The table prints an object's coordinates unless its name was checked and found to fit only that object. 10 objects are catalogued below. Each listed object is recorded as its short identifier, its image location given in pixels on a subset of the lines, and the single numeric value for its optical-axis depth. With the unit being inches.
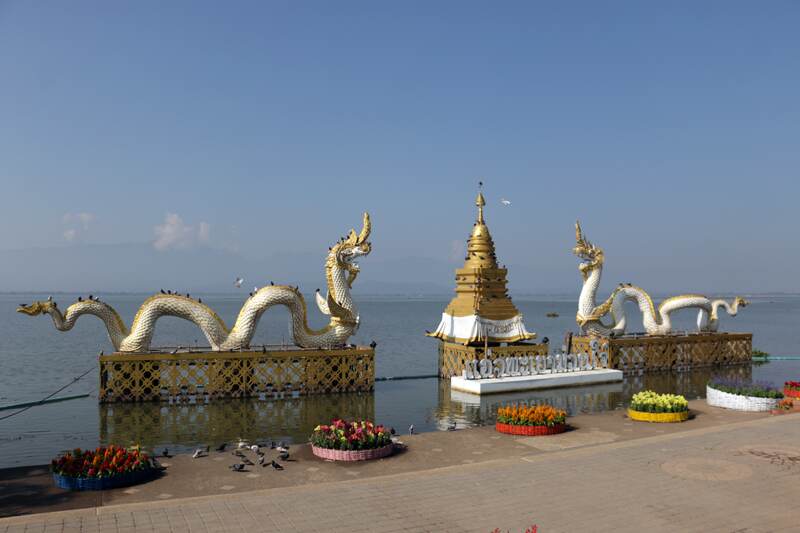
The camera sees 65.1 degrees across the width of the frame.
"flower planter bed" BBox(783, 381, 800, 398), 1158.9
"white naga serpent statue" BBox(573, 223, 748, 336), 1647.4
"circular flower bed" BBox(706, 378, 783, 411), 1053.2
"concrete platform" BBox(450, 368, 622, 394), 1325.0
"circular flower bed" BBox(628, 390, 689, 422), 974.4
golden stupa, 1518.2
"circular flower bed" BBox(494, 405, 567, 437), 879.1
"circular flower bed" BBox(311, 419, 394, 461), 744.7
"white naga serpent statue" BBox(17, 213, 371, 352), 1187.9
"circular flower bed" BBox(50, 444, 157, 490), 625.6
